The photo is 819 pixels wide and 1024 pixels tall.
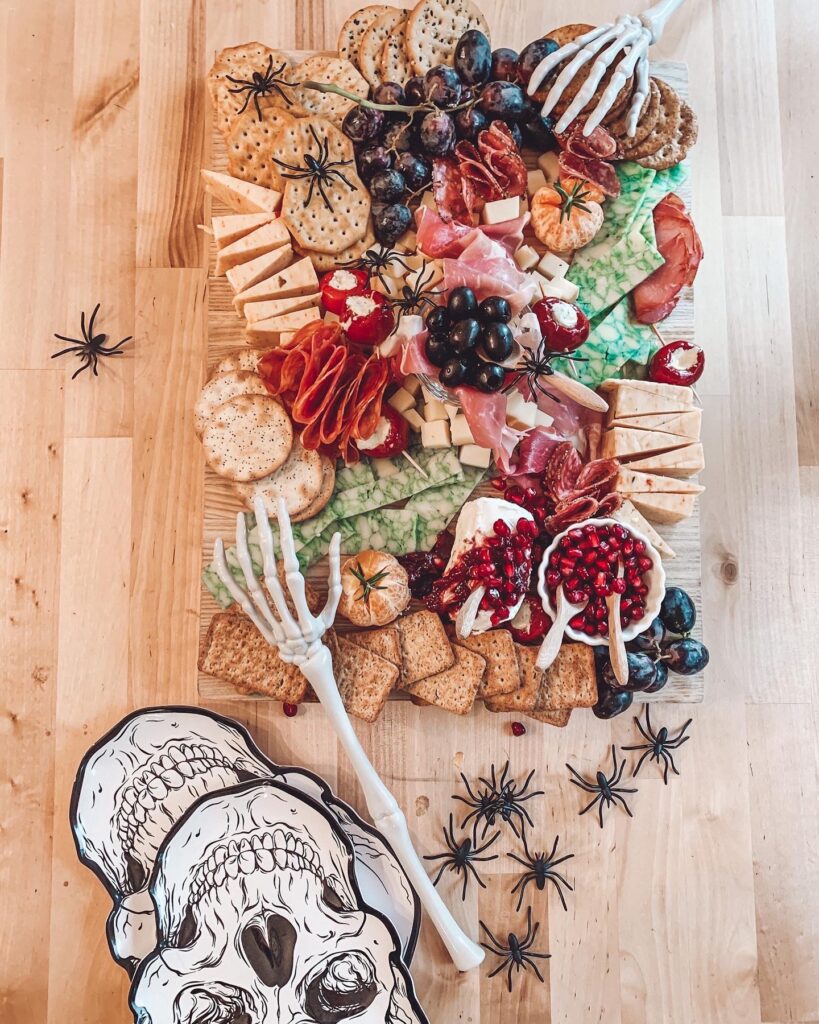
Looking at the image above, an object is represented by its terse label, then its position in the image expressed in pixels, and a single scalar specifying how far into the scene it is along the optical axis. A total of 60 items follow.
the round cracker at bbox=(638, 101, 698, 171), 0.71
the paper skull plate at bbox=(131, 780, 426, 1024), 0.65
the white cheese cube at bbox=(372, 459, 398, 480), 0.69
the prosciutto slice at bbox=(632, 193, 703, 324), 0.70
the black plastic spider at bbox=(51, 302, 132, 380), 0.73
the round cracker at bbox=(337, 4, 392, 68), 0.71
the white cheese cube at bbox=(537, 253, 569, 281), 0.69
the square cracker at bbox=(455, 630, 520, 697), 0.67
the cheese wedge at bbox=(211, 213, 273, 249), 0.69
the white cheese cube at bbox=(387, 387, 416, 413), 0.69
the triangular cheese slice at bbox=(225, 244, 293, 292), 0.68
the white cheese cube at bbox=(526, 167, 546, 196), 0.71
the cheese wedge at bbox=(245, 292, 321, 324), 0.68
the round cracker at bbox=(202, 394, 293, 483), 0.68
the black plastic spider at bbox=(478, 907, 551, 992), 0.71
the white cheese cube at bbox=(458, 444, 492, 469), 0.68
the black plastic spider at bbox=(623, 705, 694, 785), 0.72
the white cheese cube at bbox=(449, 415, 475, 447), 0.67
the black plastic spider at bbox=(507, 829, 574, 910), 0.71
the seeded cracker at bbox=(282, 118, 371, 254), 0.68
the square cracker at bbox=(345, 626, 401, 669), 0.67
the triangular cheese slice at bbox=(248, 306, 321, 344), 0.68
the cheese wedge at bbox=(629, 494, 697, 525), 0.68
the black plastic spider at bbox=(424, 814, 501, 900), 0.70
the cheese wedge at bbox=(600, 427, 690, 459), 0.68
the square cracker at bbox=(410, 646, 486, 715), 0.67
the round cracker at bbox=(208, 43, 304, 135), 0.70
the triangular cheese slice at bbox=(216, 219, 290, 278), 0.68
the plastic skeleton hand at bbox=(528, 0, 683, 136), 0.68
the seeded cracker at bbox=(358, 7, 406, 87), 0.70
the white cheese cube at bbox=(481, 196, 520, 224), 0.69
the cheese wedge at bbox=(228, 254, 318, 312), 0.69
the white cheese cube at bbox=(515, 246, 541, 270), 0.69
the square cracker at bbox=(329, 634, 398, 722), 0.67
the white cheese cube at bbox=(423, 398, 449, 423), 0.68
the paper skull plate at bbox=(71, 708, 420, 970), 0.68
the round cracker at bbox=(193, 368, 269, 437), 0.69
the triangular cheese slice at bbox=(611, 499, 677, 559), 0.68
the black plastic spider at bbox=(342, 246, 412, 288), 0.69
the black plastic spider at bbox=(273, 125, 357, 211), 0.68
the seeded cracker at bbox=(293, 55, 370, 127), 0.69
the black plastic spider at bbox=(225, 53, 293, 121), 0.69
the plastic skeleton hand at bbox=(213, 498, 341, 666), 0.63
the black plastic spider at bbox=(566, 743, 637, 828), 0.71
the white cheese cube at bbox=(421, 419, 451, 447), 0.68
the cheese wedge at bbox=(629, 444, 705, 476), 0.69
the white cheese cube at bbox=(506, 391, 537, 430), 0.67
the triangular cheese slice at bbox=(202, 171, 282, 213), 0.69
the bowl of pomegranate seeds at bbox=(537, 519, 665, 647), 0.66
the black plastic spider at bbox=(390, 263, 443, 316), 0.68
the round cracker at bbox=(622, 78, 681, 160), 0.70
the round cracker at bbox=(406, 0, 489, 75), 0.69
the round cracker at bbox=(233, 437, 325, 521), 0.68
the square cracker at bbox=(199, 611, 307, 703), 0.67
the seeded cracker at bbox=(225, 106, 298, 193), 0.69
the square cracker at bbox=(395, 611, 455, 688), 0.67
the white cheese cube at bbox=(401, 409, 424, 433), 0.69
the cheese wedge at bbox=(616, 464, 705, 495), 0.68
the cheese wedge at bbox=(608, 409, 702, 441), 0.69
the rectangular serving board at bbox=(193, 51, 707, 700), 0.69
